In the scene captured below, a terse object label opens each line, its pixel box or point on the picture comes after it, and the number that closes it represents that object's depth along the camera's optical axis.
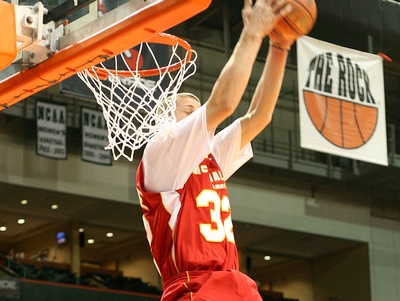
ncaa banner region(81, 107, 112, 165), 13.67
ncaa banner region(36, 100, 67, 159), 13.34
